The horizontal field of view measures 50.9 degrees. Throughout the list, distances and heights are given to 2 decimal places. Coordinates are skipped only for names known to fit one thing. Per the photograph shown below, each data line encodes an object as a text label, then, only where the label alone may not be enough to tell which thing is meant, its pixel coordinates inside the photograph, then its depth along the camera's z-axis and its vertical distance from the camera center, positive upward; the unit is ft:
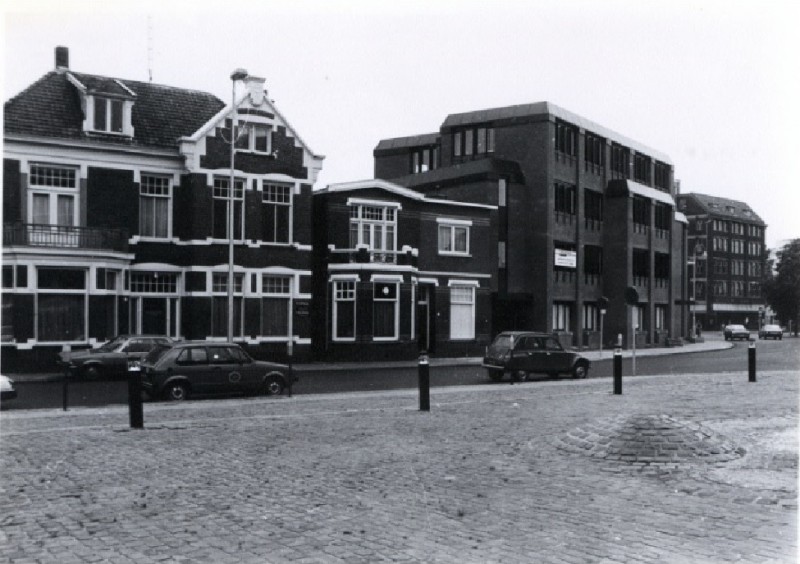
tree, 292.61 +7.75
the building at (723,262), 370.53 +20.34
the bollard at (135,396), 44.57 -4.85
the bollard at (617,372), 66.44 -5.19
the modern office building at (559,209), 164.66 +20.50
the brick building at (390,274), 121.29 +4.78
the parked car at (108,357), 82.17 -5.08
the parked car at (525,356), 88.28 -5.33
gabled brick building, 95.91 +11.25
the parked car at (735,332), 258.98 -7.85
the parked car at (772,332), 251.60 -7.51
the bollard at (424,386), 53.98 -5.16
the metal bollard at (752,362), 80.48 -5.29
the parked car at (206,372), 64.85 -5.26
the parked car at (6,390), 58.65 -5.92
